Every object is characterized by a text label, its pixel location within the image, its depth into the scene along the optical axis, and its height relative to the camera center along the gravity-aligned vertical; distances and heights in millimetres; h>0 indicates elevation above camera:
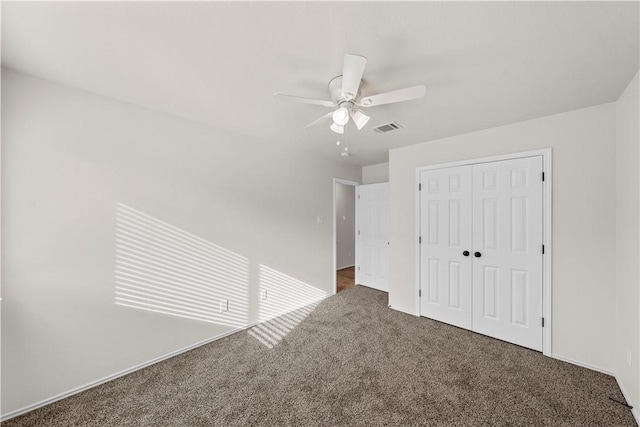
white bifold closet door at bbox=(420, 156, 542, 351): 2383 -401
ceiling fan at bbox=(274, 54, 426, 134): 1276 +758
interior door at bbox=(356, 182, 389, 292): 4152 -427
